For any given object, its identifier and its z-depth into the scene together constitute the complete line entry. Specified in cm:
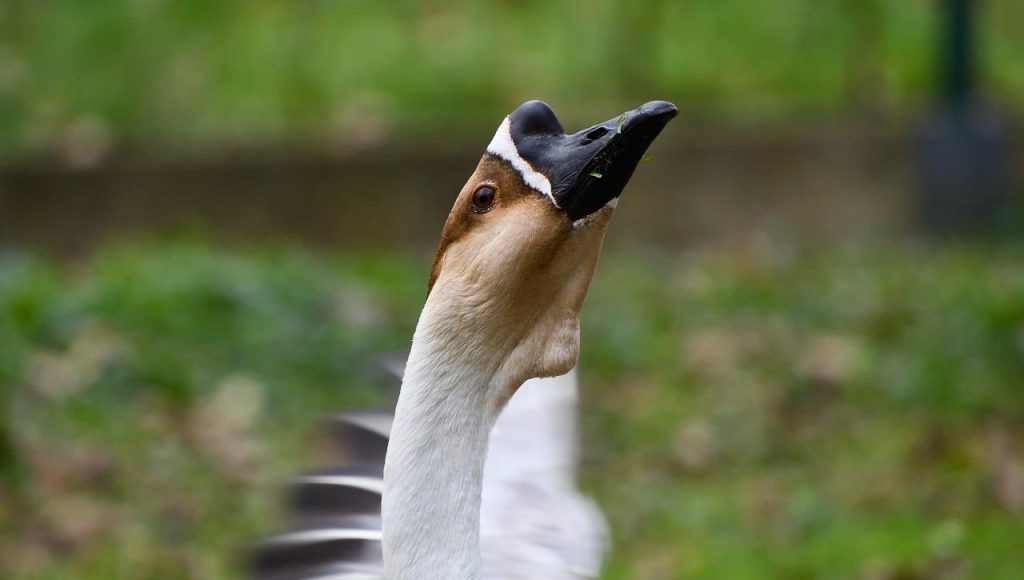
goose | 792
